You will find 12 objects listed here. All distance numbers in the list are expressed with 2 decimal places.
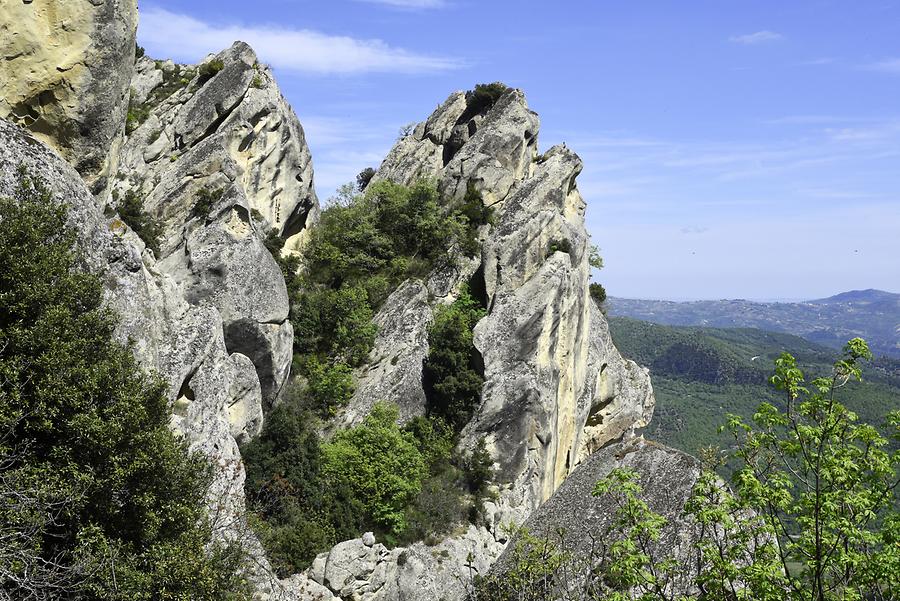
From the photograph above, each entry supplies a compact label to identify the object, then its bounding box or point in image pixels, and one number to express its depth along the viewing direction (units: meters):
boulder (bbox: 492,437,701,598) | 25.48
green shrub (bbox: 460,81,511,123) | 51.66
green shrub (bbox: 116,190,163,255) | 32.56
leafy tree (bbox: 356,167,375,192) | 59.41
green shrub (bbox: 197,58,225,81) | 44.56
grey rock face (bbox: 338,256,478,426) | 35.62
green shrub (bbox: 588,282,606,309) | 49.97
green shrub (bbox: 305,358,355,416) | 35.84
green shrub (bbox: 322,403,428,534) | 30.39
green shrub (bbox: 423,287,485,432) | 35.12
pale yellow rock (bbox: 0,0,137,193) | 17.62
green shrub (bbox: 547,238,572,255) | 38.94
